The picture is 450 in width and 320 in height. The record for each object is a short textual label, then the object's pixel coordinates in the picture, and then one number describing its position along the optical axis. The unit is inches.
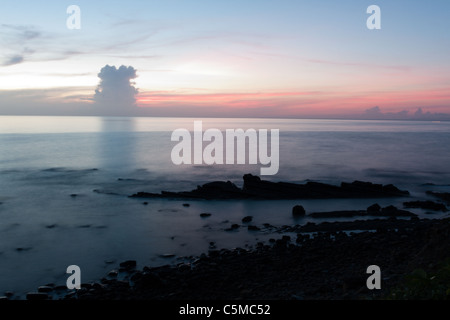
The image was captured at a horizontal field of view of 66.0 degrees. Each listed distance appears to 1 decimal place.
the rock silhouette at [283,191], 1083.9
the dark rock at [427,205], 910.6
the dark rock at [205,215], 897.7
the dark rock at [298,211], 892.0
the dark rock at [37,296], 470.9
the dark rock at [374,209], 876.6
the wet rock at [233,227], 780.8
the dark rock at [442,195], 1066.3
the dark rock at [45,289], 497.0
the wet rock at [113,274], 542.3
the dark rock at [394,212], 852.5
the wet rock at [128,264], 576.5
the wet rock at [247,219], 840.3
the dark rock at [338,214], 861.8
